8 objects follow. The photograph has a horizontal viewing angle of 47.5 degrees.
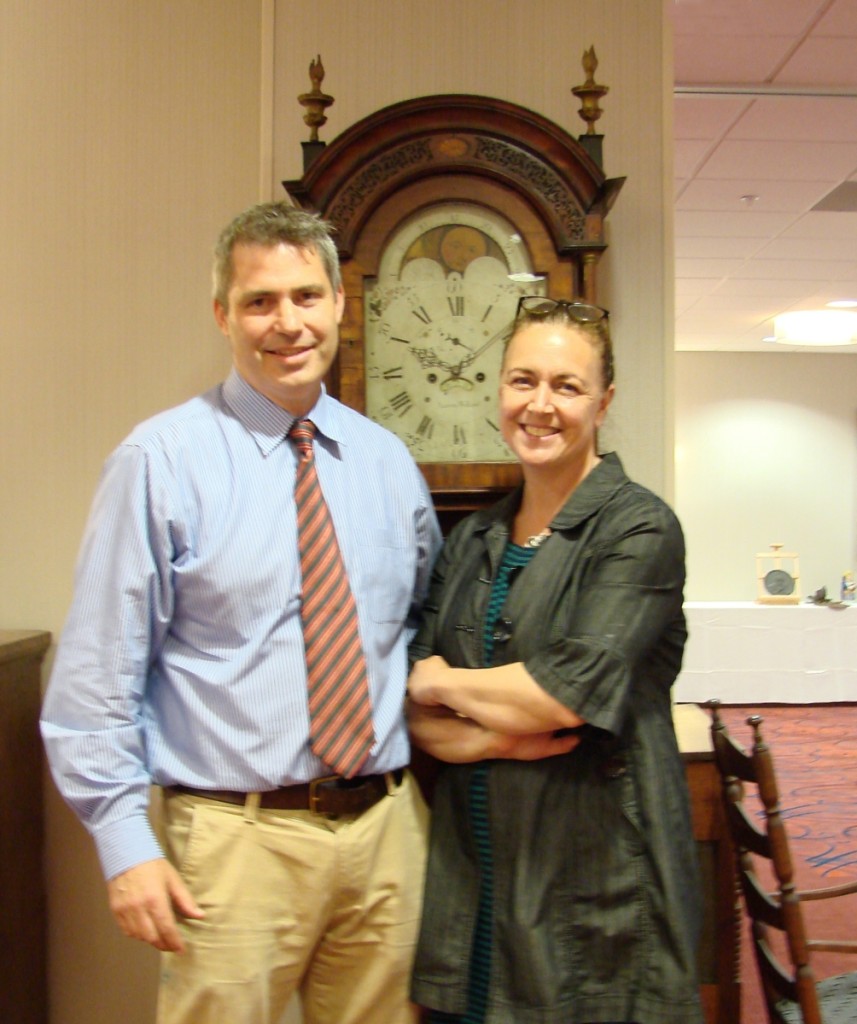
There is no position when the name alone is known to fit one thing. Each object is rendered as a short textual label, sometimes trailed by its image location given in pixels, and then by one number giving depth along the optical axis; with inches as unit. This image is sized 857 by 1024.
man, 52.9
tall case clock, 71.1
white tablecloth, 282.8
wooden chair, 64.0
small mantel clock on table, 297.0
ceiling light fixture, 295.0
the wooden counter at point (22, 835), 75.7
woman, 54.4
